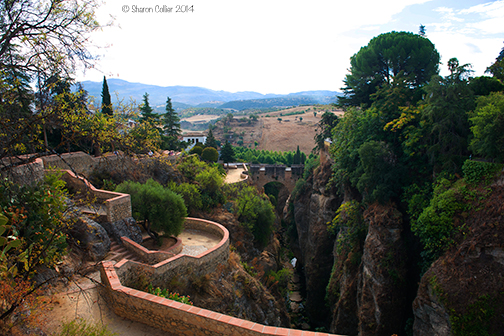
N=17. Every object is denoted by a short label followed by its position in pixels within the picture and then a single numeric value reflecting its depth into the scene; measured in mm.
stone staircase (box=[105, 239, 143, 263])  11670
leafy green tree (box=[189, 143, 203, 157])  34250
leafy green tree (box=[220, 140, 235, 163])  39938
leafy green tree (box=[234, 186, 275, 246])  22406
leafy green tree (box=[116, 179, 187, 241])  14203
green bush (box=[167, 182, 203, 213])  19891
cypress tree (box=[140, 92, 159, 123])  29730
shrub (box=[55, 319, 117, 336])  6128
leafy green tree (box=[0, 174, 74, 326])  5867
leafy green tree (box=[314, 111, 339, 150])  30161
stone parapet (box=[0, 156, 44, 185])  10018
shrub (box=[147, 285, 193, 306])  9684
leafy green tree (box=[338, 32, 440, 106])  21998
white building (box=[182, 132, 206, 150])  50959
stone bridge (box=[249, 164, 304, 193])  40188
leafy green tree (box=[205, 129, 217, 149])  40125
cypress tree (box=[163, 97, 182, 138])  35434
